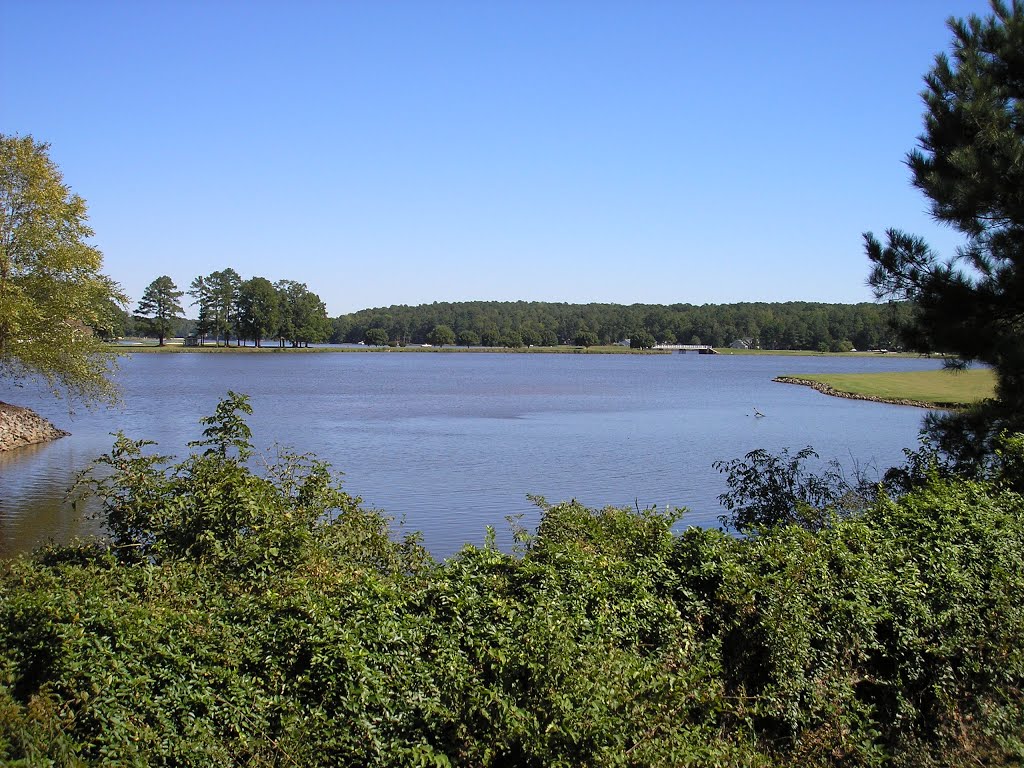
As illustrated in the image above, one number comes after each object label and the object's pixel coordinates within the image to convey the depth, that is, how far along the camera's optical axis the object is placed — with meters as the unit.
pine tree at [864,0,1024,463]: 12.58
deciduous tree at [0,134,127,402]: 30.19
